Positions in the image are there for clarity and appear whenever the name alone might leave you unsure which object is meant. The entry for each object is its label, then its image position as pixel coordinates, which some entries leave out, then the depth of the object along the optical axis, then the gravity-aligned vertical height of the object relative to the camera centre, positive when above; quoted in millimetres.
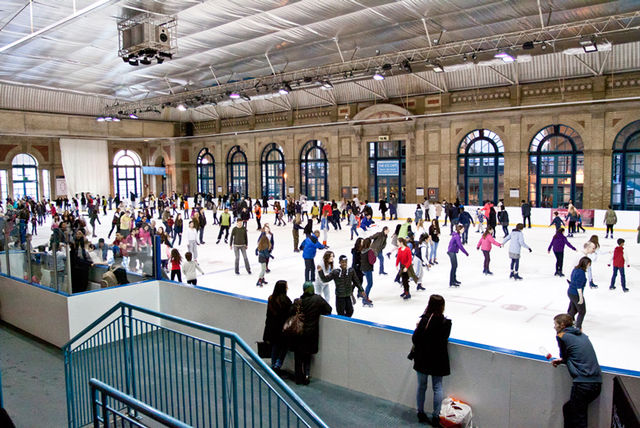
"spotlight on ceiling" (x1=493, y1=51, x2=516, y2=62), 15957 +4150
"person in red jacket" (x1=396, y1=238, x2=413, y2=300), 9992 -1597
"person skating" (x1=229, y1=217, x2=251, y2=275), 12672 -1379
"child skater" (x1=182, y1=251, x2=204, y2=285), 9830 -1656
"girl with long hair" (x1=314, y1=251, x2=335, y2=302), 8523 -1612
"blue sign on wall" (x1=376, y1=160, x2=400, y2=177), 30516 +1028
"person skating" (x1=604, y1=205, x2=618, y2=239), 18312 -1384
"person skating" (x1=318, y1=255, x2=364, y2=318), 7762 -1585
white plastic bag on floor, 4812 -2284
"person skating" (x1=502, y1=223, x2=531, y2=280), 11602 -1541
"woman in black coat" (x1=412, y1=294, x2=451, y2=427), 4977 -1677
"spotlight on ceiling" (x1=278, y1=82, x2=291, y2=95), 21969 +4399
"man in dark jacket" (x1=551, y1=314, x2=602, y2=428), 4250 -1688
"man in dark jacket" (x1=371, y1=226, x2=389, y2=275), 11727 -1344
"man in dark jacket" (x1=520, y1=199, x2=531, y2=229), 21156 -1178
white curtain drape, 37250 +1865
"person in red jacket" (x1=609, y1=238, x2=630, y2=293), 10461 -1715
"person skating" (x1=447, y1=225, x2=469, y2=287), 11109 -1564
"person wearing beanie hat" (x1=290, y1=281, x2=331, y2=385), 6039 -1781
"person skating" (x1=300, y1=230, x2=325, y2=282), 10938 -1431
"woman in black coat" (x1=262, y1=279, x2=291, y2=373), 6258 -1655
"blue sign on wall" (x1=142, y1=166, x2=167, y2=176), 40906 +1521
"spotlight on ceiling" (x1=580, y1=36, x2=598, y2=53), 14953 +4216
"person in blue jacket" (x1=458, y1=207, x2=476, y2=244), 18250 -1415
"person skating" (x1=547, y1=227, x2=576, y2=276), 11570 -1461
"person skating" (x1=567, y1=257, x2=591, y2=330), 7379 -1645
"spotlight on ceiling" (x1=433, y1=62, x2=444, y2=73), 18297 +4385
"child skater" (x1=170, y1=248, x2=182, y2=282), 10120 -1544
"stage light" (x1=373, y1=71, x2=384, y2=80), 19375 +4330
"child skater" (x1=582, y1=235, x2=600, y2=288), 9719 -1372
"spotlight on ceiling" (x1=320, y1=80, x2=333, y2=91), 21312 +4428
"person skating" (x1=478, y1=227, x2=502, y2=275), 12008 -1499
